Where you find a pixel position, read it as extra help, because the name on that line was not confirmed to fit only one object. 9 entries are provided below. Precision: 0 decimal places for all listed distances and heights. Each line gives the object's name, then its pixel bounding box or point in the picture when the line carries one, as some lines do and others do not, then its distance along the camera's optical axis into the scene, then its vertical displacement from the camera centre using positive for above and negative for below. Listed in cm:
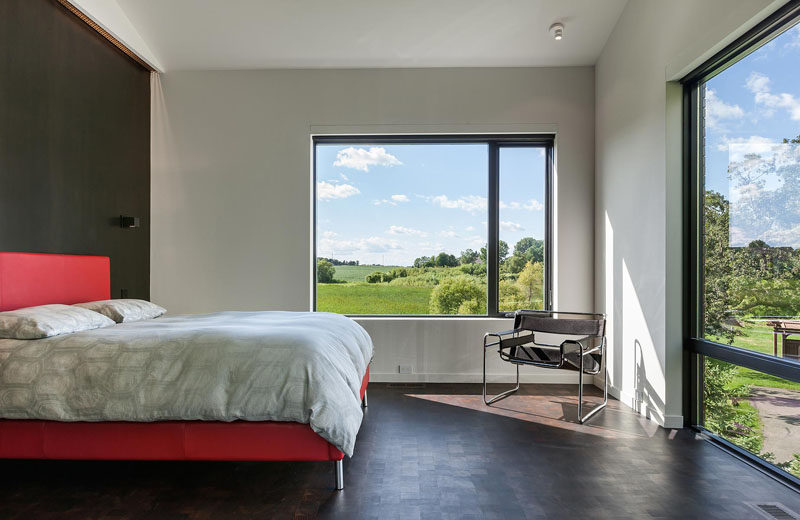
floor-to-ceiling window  235 +14
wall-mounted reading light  400 +39
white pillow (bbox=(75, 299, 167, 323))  297 -29
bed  216 -82
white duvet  211 -54
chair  345 -64
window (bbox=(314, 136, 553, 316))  457 +42
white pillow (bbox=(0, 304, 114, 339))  229 -29
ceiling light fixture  391 +201
